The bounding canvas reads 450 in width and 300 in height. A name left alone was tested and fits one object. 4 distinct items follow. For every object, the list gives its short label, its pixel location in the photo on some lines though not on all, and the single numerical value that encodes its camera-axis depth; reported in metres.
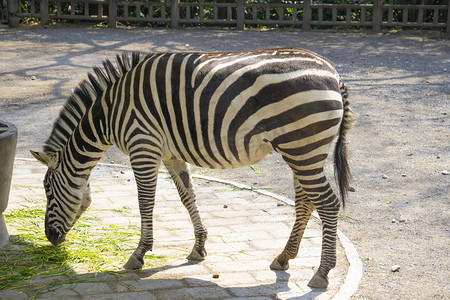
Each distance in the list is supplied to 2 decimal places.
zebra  8.73
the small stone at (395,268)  9.79
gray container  9.80
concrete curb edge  8.91
